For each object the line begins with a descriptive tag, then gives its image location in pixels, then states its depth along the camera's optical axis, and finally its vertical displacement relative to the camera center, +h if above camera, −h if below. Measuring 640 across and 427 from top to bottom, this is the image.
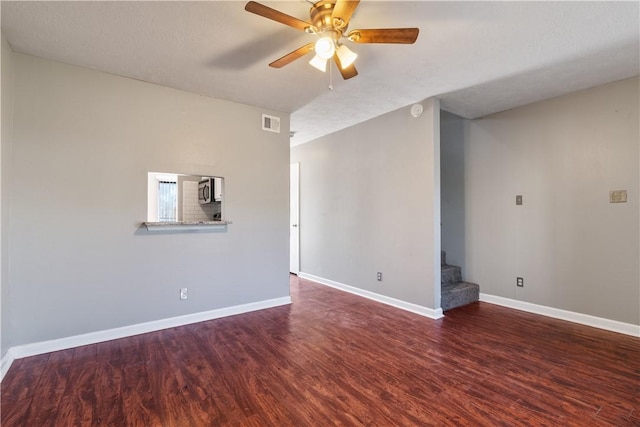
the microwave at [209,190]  3.48 +0.30
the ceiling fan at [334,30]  1.71 +1.14
